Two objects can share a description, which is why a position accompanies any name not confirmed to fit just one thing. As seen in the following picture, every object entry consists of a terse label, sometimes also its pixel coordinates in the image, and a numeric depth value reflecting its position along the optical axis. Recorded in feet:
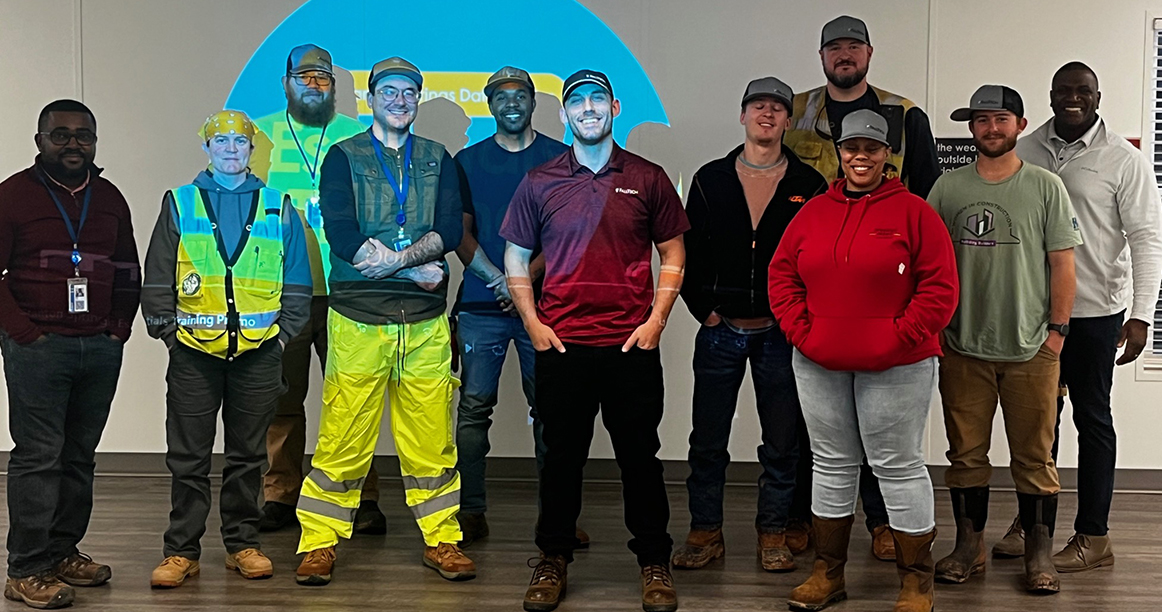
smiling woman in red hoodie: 10.00
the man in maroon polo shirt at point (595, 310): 10.92
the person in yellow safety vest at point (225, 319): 11.33
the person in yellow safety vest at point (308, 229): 13.89
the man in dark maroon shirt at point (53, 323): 10.89
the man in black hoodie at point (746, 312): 11.87
